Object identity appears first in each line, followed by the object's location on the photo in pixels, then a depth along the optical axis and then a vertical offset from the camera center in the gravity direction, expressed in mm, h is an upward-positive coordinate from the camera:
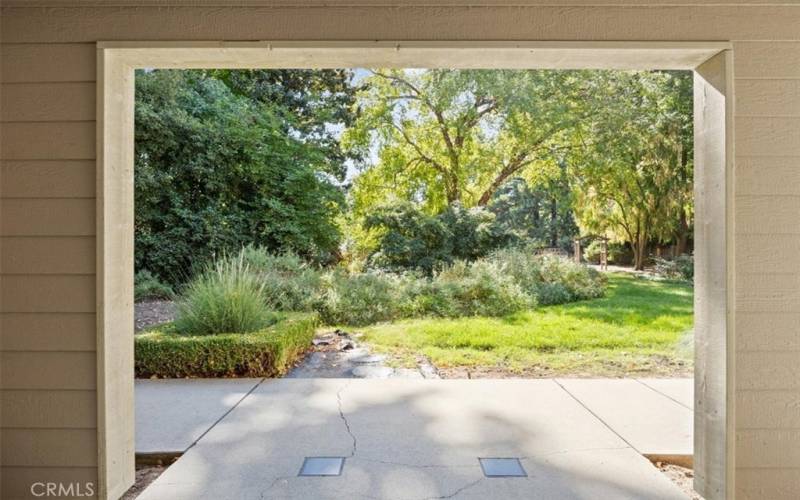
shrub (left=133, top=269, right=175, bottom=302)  6203 -543
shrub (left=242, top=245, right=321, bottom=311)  5824 -401
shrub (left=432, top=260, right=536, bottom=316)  6383 -647
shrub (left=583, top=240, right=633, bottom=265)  12992 -94
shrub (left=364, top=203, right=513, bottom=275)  7637 +244
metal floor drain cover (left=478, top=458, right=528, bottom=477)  2166 -1088
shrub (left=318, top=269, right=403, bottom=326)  6051 -680
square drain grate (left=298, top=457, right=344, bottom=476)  2170 -1083
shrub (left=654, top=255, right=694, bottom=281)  9038 -387
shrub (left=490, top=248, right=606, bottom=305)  7042 -446
